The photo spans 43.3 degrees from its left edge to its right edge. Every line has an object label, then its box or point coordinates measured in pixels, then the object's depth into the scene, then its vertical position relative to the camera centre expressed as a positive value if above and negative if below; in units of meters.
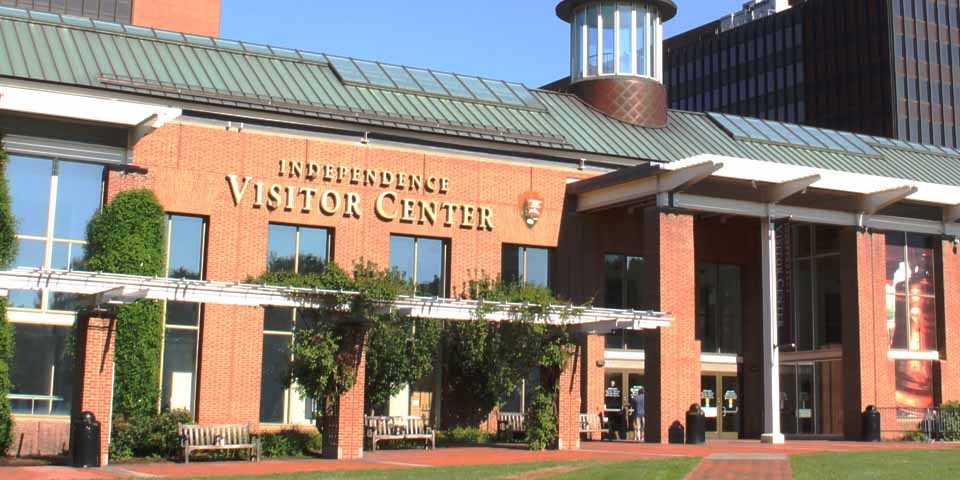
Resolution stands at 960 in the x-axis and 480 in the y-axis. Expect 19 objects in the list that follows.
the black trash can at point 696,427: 32.44 -0.81
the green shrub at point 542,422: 28.12 -0.65
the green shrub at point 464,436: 31.38 -1.14
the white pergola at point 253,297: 22.39 +1.86
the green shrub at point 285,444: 26.31 -1.20
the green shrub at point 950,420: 37.09 -0.58
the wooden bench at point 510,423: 32.59 -0.81
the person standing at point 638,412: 35.22 -0.47
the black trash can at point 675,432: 32.53 -0.96
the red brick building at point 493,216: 29.39 +4.95
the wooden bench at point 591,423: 34.09 -0.80
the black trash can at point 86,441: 22.59 -1.05
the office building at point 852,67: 93.00 +26.89
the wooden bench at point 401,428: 28.39 -0.88
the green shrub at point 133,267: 28.55 +2.82
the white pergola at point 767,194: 33.16 +5.89
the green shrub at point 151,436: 25.83 -1.05
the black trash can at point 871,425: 35.44 -0.73
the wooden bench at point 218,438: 24.83 -1.04
